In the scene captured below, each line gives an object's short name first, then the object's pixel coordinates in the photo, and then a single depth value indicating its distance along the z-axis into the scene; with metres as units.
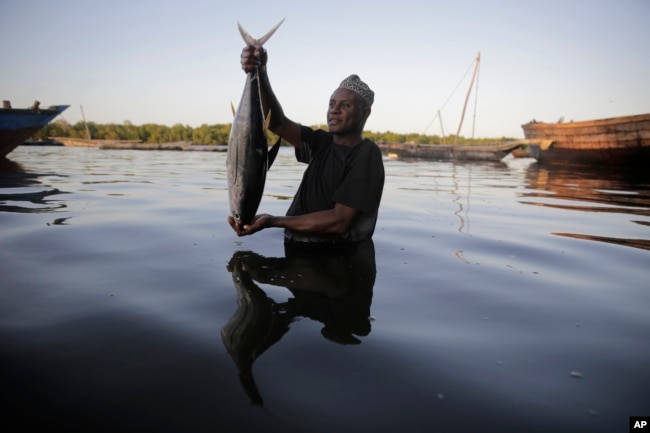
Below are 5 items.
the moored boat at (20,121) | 14.63
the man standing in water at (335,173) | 3.46
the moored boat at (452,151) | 28.03
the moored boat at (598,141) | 16.66
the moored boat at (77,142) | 47.97
